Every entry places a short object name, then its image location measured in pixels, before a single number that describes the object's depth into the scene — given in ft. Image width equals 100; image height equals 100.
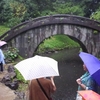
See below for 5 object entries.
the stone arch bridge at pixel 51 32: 41.55
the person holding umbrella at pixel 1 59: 24.74
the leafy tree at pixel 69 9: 79.95
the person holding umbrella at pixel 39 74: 11.35
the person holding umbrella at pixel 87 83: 13.05
